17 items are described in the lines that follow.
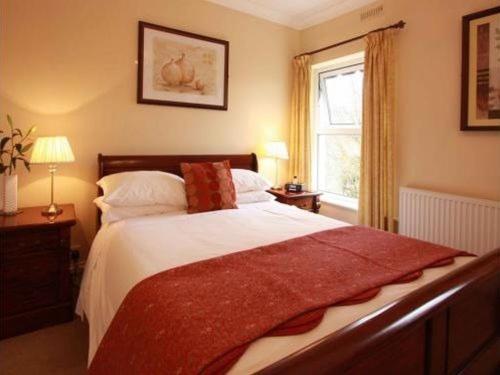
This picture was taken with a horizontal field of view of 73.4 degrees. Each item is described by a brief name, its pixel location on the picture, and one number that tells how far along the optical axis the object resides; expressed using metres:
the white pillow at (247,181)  3.00
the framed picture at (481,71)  2.34
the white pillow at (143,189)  2.36
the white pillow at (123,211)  2.31
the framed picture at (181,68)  2.92
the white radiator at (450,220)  2.35
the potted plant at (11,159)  2.27
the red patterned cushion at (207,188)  2.56
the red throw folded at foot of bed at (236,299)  0.99
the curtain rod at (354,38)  2.84
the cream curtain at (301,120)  3.79
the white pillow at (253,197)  2.92
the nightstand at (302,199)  3.34
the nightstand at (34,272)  2.07
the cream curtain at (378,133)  2.93
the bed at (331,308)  0.78
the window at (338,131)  3.50
